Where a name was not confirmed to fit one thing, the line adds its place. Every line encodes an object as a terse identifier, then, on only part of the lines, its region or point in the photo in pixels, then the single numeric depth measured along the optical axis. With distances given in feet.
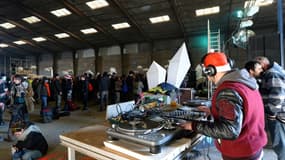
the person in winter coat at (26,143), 8.52
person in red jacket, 2.88
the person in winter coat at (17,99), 13.15
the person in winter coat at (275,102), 6.99
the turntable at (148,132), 3.02
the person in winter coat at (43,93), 18.02
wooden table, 3.14
